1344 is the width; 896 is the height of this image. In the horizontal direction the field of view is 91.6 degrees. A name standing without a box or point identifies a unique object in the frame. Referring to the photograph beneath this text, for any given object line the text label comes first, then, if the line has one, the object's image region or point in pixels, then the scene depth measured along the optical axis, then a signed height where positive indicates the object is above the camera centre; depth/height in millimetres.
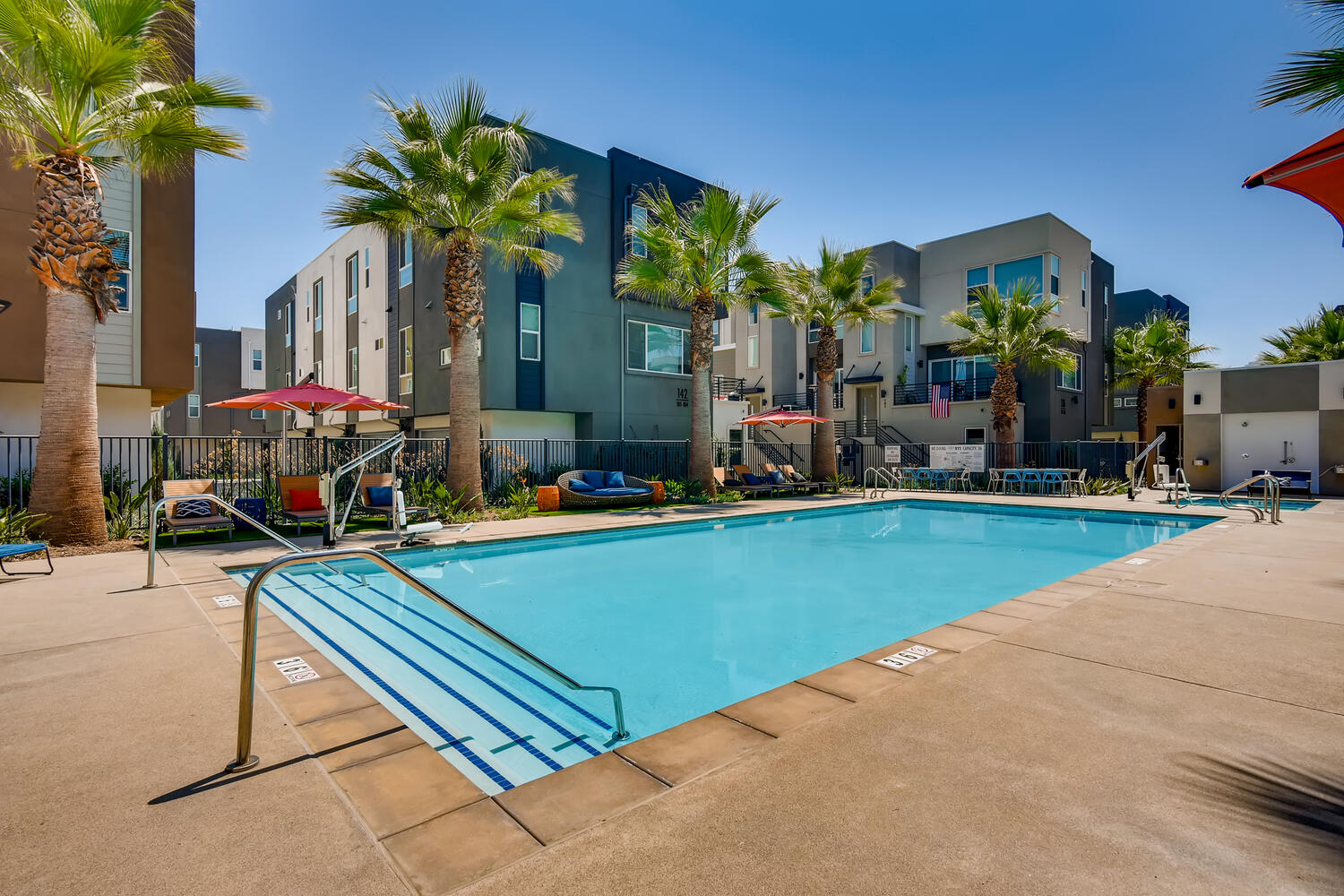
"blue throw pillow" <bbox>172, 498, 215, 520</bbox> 10269 -1121
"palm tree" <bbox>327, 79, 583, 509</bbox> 12305 +4679
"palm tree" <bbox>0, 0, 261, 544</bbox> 8469 +3960
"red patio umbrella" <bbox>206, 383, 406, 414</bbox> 12000 +736
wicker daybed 15430 -1391
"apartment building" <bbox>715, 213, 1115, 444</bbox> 25625 +3676
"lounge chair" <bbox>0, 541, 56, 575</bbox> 6625 -1128
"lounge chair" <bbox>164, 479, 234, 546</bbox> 9805 -1189
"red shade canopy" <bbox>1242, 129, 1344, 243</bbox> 3160 +1330
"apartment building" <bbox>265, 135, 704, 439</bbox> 18688 +3142
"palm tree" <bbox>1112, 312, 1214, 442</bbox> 25906 +3178
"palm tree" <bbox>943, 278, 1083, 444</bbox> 20969 +3163
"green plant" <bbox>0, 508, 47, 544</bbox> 8391 -1108
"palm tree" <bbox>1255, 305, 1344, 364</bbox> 22998 +3492
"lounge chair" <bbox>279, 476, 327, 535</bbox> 11047 -1040
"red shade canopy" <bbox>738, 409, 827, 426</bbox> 19938 +572
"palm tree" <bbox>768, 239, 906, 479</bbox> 19734 +4271
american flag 25688 +1344
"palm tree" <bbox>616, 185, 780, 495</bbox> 16500 +4425
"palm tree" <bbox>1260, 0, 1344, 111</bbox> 6590 +3694
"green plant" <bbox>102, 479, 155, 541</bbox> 10031 -1135
